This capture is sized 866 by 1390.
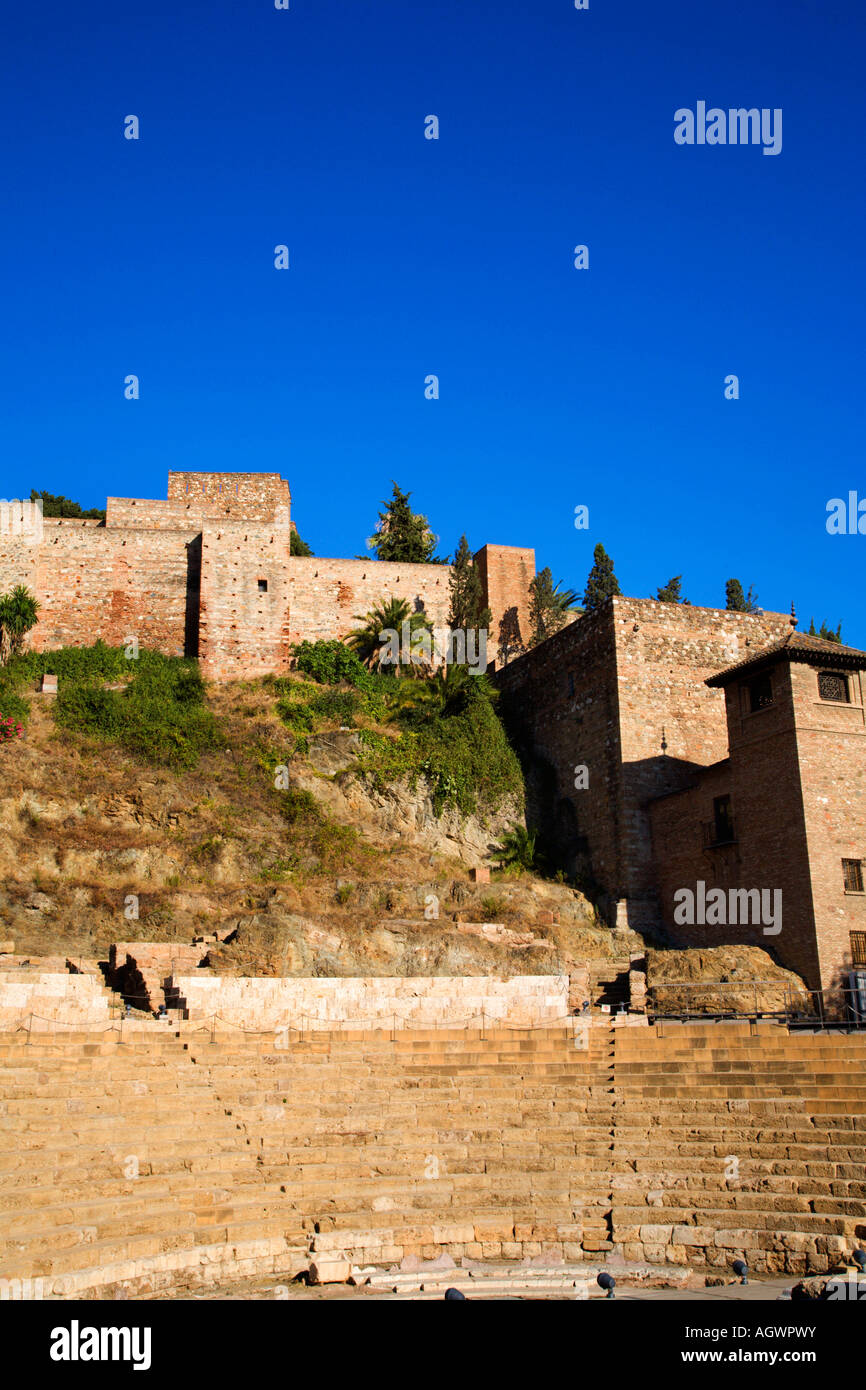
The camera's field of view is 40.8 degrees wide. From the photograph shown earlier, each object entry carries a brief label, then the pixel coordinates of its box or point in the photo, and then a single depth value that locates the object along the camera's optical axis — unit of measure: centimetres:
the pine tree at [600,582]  3988
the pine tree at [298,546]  3950
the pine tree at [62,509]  4519
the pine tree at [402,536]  3772
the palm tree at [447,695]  2938
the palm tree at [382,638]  3284
